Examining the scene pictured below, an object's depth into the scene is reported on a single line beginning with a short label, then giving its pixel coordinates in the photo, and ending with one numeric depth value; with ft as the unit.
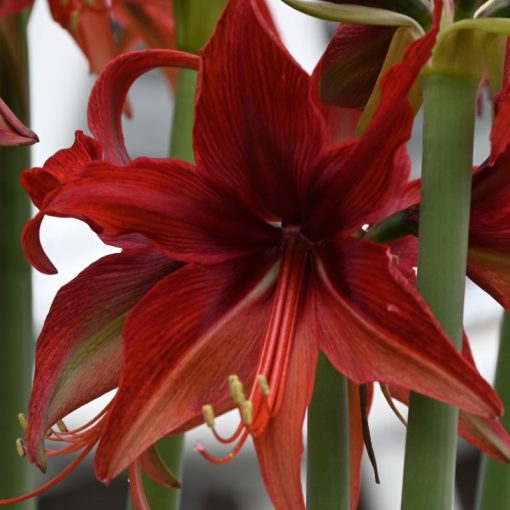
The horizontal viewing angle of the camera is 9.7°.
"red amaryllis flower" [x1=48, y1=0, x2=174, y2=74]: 6.09
